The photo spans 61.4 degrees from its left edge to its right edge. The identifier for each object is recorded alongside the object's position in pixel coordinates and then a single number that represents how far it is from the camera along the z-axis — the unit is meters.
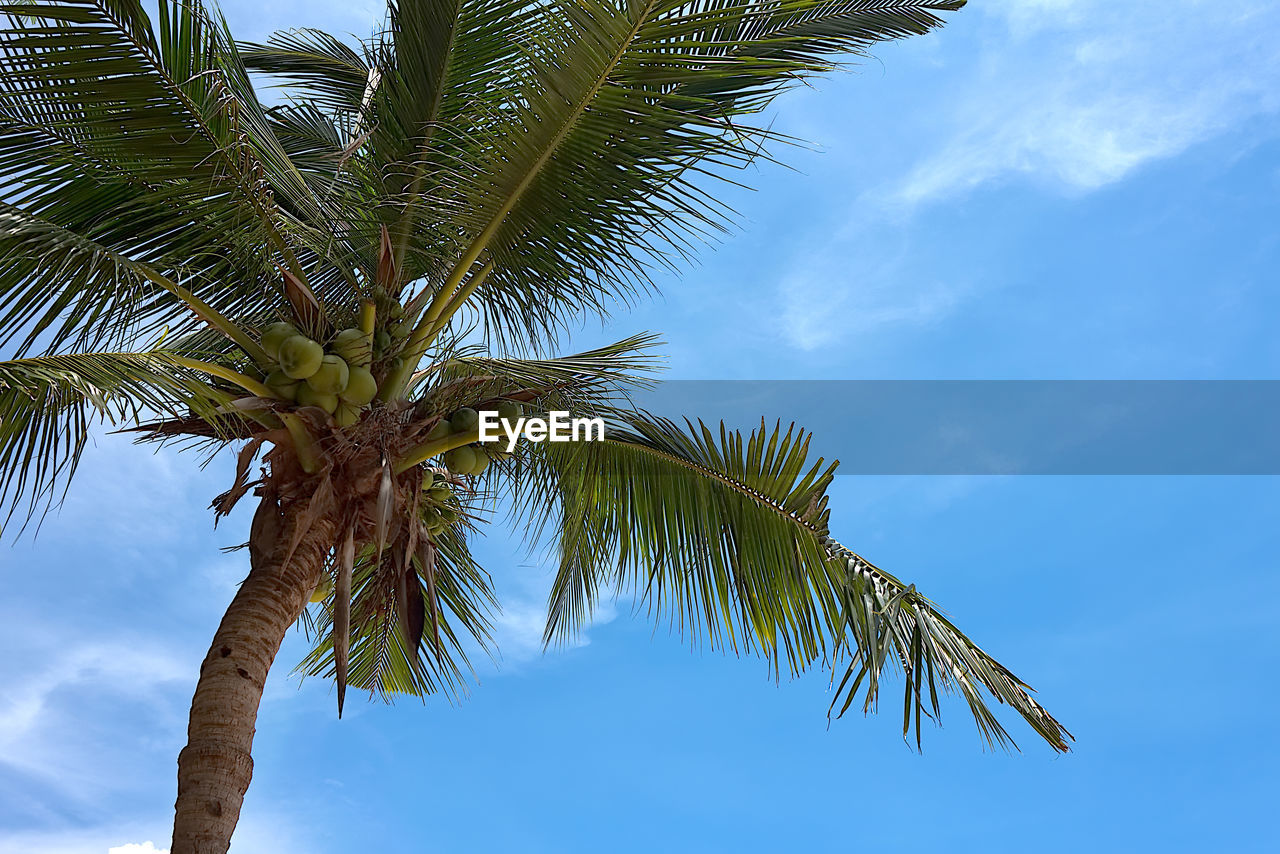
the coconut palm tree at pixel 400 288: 4.11
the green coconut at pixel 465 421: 4.85
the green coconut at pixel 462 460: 4.96
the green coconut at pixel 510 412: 4.95
